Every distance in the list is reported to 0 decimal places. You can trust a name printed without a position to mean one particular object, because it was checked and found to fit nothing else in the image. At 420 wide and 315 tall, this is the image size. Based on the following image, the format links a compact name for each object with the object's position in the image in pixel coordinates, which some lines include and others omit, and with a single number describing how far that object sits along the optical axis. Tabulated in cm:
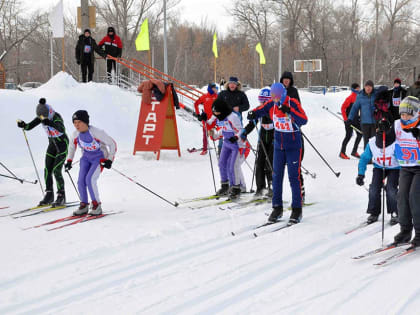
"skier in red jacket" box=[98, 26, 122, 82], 2828
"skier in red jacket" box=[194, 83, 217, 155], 2083
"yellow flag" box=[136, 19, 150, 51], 3485
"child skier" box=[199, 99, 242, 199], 1352
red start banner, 2186
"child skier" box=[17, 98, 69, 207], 1317
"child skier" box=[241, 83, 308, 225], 1057
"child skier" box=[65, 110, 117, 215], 1177
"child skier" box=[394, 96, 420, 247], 827
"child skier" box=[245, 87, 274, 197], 1290
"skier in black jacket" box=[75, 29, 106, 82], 2733
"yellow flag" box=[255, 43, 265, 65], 5243
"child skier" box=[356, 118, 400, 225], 932
